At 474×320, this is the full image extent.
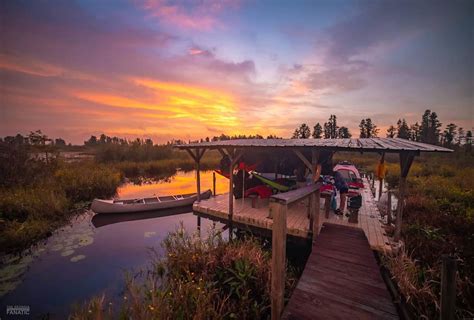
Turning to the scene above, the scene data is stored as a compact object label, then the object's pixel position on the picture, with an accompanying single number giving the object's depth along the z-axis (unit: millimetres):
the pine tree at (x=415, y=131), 49625
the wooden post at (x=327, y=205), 6234
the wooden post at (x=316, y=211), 4586
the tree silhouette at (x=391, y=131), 54797
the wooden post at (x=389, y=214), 6081
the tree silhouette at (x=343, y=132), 59325
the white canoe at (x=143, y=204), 8758
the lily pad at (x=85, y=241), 6411
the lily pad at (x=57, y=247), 5886
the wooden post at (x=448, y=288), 1555
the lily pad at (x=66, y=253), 5663
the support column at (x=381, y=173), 7102
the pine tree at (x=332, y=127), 61538
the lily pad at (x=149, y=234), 7165
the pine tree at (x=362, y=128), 56188
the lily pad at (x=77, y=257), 5489
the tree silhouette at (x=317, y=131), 62078
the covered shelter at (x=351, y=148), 4098
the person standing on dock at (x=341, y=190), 6547
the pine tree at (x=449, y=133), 43219
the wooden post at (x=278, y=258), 2336
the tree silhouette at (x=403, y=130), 49594
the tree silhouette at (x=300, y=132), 64188
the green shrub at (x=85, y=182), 10211
